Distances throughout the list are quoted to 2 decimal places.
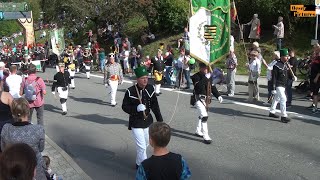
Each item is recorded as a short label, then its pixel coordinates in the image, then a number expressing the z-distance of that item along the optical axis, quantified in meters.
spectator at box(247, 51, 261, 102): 14.15
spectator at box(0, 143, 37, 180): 2.95
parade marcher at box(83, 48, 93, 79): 23.11
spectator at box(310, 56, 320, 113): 12.25
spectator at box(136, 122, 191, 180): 3.97
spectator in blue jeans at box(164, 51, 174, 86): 19.09
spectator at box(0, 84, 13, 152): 6.68
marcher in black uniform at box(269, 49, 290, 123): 11.06
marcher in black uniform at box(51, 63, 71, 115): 13.43
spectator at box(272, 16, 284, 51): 20.53
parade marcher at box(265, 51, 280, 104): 12.16
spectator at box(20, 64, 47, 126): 9.90
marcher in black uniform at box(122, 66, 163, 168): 7.43
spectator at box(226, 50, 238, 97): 15.62
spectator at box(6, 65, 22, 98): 11.37
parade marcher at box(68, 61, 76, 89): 19.17
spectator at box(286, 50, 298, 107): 12.67
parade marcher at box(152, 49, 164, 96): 16.42
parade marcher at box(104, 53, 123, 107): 14.36
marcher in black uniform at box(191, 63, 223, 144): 9.52
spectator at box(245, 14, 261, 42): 21.98
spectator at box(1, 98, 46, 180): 4.85
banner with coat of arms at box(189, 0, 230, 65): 9.97
